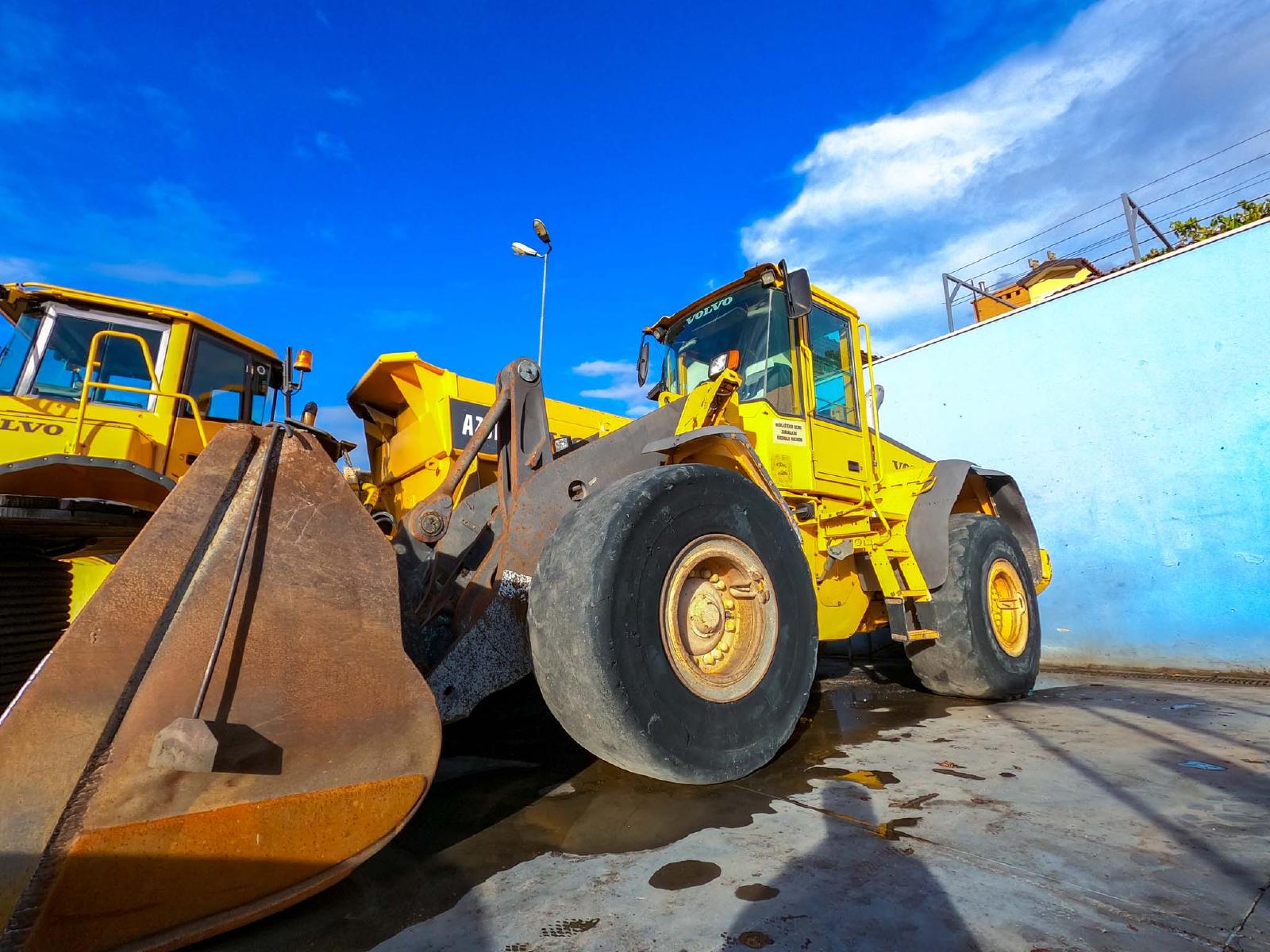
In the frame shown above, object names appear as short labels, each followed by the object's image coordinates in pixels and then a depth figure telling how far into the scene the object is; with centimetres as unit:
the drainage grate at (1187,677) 717
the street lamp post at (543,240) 820
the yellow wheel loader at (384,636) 162
